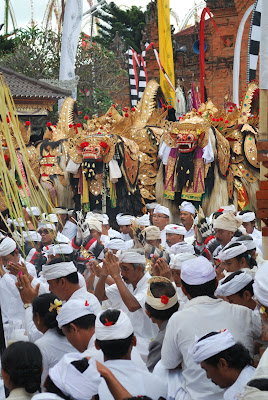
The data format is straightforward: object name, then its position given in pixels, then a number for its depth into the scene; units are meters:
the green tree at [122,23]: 32.94
